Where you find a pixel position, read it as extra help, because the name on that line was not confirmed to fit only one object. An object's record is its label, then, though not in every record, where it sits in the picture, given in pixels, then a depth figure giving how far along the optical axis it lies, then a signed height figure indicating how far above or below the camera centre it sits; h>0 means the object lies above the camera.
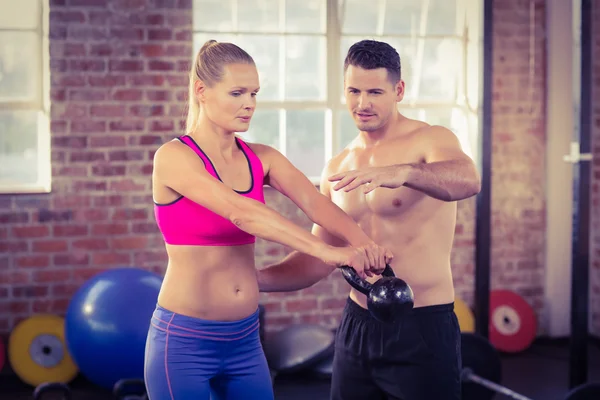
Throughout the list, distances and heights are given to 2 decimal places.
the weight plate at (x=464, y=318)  4.81 -0.84
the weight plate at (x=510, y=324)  4.99 -0.91
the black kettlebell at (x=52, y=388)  3.67 -1.00
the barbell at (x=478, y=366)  3.91 -0.95
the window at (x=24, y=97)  4.58 +0.57
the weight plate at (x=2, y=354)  4.41 -0.99
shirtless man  2.21 -0.23
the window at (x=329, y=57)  4.87 +0.90
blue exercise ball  3.74 -0.70
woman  1.91 -0.14
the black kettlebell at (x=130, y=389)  3.63 -1.00
